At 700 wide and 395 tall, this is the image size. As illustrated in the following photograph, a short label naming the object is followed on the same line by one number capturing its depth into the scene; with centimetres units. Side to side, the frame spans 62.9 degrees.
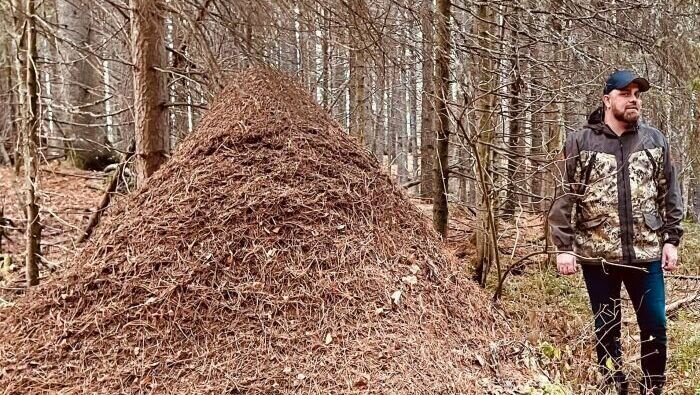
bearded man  339
